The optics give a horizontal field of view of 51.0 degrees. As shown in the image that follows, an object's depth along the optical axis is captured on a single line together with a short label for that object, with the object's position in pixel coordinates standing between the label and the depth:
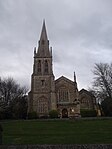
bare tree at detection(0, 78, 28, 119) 27.23
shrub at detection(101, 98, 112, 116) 25.47
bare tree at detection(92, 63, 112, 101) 24.24
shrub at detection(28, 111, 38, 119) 26.50
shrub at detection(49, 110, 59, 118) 26.33
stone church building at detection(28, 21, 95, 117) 29.50
